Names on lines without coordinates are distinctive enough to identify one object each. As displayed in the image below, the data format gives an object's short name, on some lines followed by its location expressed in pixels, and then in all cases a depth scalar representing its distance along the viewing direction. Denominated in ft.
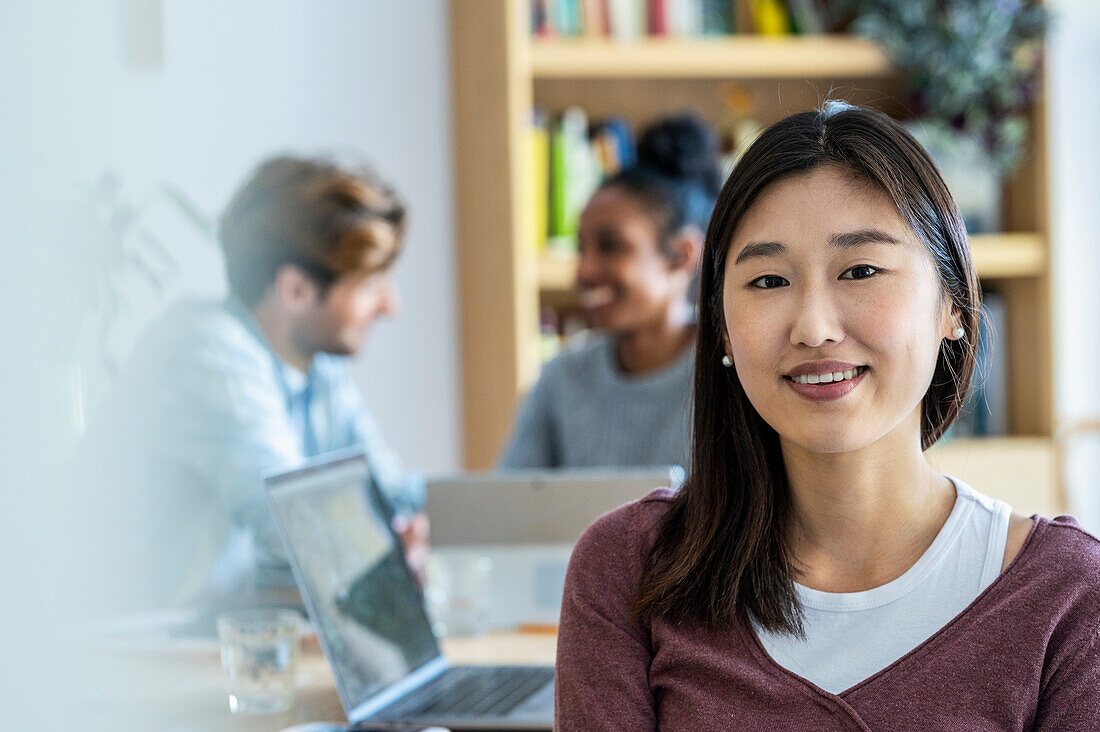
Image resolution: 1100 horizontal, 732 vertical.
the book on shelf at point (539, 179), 10.26
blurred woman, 7.97
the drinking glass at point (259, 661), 4.29
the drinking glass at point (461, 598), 5.55
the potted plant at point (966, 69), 10.12
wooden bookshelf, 10.05
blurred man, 4.59
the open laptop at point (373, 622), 4.24
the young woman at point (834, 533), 3.28
